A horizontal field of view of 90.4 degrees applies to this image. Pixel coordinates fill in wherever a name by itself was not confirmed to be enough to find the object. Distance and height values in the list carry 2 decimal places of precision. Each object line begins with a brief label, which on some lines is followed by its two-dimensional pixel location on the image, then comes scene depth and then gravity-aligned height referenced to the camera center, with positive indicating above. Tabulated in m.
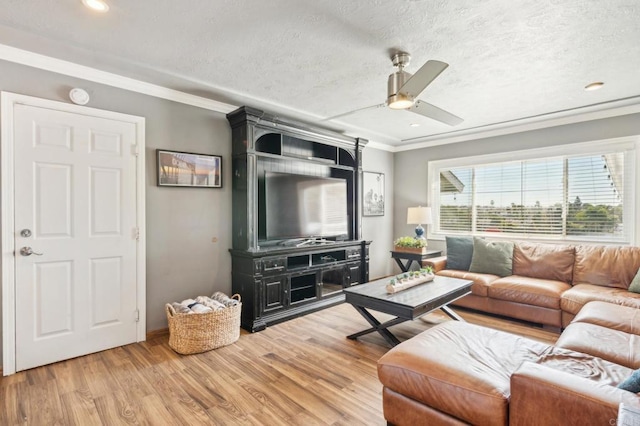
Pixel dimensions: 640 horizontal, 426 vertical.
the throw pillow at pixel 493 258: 4.05 -0.61
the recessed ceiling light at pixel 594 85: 3.11 +1.25
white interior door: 2.51 -0.19
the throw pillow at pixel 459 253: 4.39 -0.59
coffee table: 2.65 -0.79
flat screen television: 3.79 +0.05
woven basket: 2.80 -1.07
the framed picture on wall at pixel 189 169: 3.19 +0.44
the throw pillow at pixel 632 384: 1.19 -0.66
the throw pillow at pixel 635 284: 3.13 -0.74
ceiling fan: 2.14 +0.91
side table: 4.66 -0.68
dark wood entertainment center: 3.47 -0.36
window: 3.89 +0.24
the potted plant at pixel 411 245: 4.77 -0.53
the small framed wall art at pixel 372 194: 5.46 +0.31
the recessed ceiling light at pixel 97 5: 1.89 +1.25
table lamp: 5.09 -0.10
